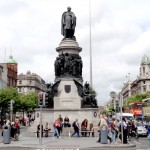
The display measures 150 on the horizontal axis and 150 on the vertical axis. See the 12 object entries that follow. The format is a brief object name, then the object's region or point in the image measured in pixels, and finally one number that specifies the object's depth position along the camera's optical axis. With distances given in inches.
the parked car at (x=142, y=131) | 1031.1
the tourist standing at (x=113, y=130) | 696.0
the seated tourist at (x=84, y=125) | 858.3
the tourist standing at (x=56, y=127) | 788.8
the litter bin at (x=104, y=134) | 653.4
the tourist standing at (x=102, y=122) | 662.6
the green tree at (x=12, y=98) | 2007.6
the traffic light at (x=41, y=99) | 628.9
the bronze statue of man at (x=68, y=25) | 1036.8
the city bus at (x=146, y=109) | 1315.6
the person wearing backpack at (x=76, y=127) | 814.9
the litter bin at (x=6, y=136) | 667.3
